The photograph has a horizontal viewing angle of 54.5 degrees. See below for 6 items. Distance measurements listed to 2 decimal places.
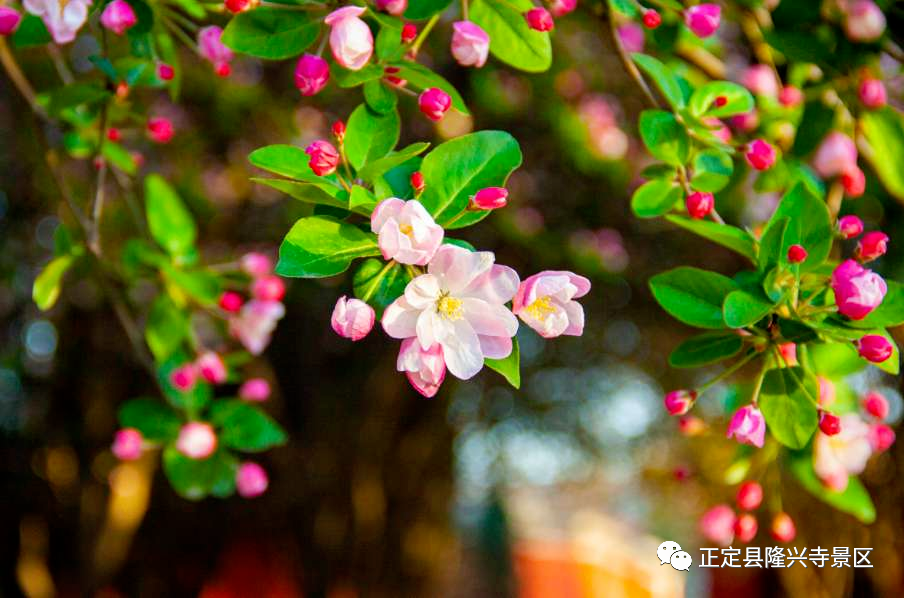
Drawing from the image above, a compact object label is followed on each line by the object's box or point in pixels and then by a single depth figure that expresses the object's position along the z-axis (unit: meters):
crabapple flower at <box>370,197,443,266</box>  0.64
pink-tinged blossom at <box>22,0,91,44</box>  0.95
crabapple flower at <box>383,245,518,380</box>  0.67
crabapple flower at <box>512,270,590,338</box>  0.69
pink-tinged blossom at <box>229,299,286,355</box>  1.40
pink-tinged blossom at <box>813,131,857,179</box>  1.44
